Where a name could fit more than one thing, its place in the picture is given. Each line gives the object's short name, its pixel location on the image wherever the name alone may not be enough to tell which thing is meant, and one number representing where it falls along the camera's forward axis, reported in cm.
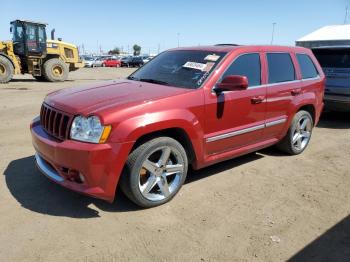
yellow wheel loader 1703
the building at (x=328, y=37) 2226
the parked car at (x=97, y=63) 5059
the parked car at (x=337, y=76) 814
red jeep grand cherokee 351
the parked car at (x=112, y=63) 5072
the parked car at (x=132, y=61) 4669
